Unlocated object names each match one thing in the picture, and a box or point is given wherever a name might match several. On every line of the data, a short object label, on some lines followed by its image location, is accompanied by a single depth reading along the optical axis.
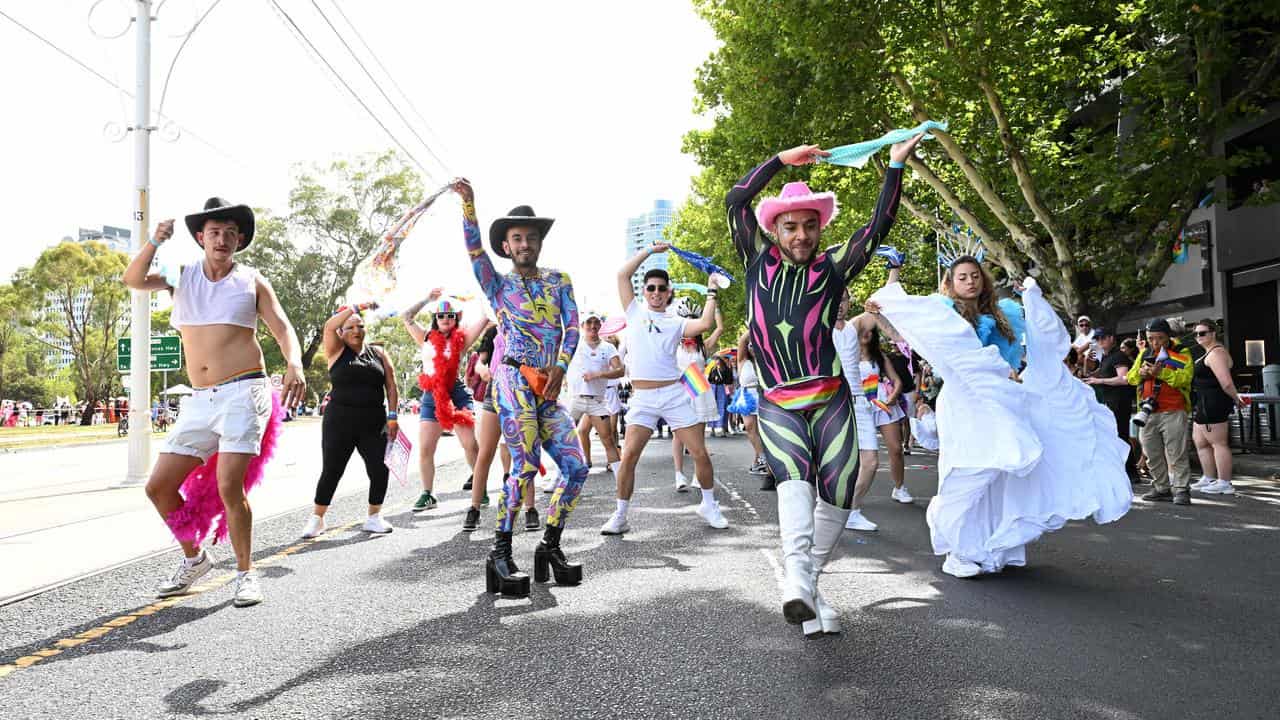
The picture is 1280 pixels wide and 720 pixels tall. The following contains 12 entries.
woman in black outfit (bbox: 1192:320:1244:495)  9.70
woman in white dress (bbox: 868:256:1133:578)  5.50
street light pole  12.95
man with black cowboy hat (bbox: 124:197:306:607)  5.06
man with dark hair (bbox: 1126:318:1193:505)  9.22
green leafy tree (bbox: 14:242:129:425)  44.81
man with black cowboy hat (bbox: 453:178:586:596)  5.31
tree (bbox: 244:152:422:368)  48.69
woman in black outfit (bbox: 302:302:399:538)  7.49
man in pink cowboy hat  4.14
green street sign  21.28
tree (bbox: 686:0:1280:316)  13.73
